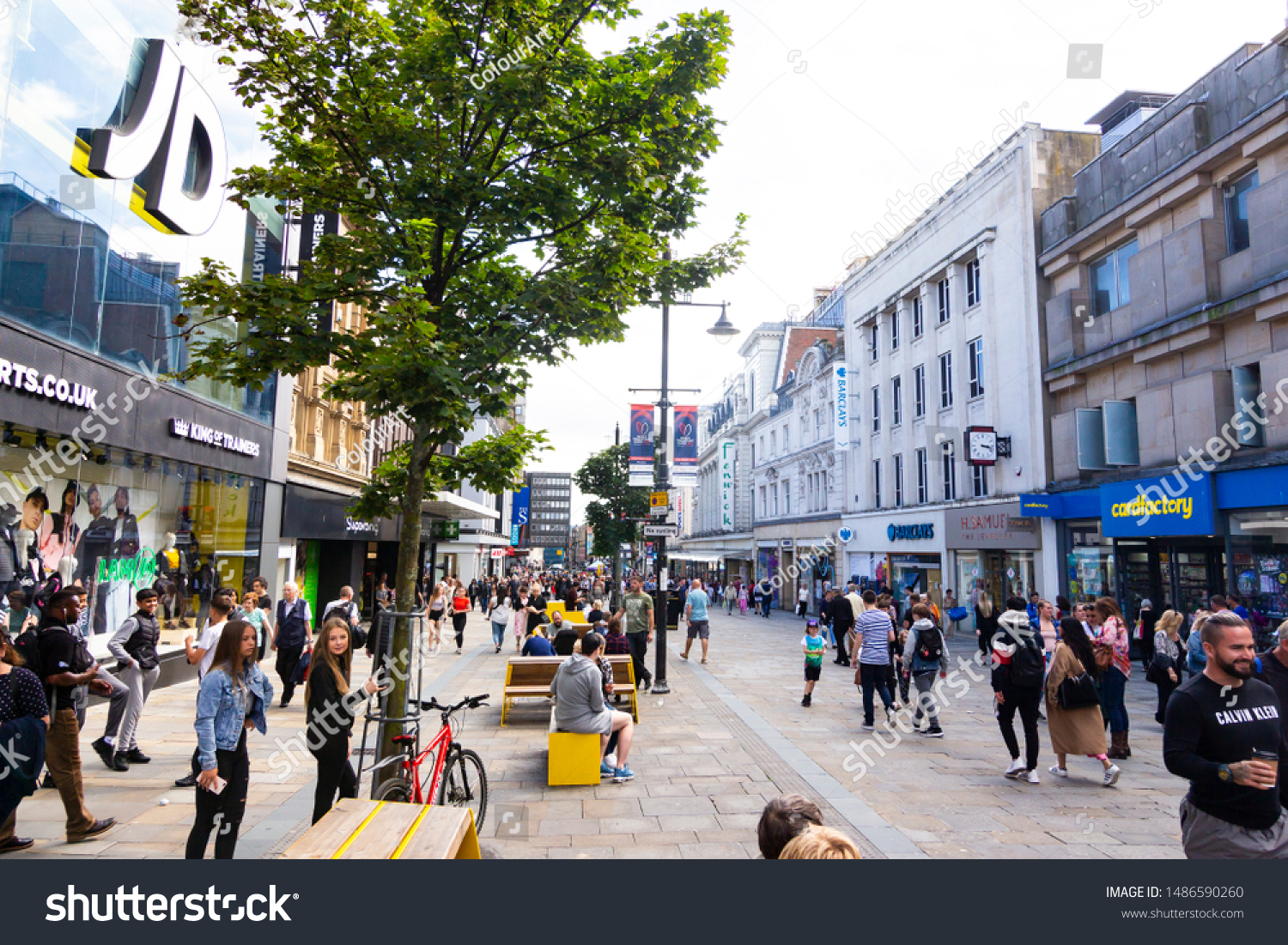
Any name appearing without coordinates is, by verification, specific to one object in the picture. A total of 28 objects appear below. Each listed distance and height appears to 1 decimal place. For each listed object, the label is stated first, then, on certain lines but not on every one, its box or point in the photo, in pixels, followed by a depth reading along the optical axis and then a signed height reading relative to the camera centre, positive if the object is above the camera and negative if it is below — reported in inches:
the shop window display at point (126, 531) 362.6 +9.0
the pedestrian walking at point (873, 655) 404.2 -54.4
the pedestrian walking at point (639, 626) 533.3 -52.8
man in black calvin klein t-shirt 137.3 -35.7
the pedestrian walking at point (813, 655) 462.6 -62.5
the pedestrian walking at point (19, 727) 181.6 -44.5
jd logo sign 401.1 +232.7
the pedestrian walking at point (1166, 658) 370.9 -51.5
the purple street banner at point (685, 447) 616.4 +87.0
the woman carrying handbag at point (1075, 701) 299.0 -57.9
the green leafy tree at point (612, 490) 1788.9 +148.0
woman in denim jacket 182.5 -47.9
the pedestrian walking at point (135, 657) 304.3 -45.3
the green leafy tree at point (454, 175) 238.4 +128.4
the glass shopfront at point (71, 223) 343.3 +164.0
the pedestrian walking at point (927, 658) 391.2 -54.3
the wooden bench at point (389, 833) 137.9 -57.2
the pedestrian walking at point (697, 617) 687.1 -59.5
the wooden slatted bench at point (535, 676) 410.6 -70.6
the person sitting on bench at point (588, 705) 298.8 -61.6
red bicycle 221.5 -70.2
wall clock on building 933.8 +135.8
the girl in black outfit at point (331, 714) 210.2 -46.3
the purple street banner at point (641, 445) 604.7 +89.2
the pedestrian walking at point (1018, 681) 301.7 -51.6
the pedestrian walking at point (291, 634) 422.3 -48.7
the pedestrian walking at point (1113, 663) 346.0 -50.1
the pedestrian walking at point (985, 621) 644.1 -57.9
